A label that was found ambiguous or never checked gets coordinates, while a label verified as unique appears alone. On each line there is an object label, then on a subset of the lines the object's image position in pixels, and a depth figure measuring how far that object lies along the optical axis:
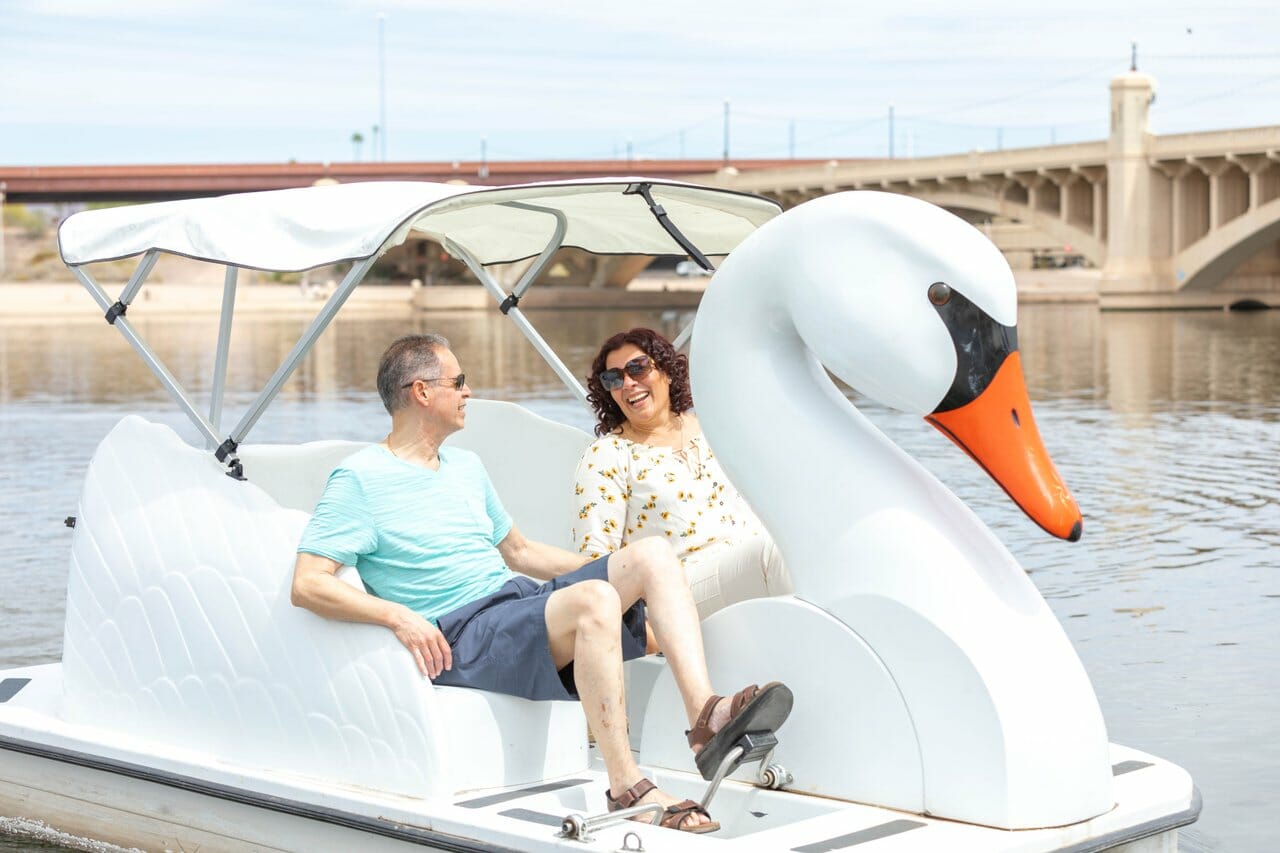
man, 4.47
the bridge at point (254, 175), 73.88
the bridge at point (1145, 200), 51.66
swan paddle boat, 4.40
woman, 5.35
